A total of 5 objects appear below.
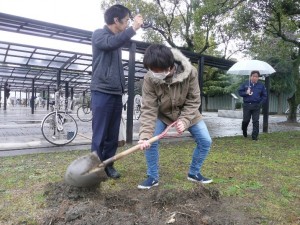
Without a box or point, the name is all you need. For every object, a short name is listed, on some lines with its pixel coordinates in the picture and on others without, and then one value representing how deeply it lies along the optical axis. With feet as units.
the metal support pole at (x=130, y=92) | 16.36
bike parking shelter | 15.60
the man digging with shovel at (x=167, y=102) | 7.10
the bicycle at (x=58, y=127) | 16.14
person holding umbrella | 18.75
